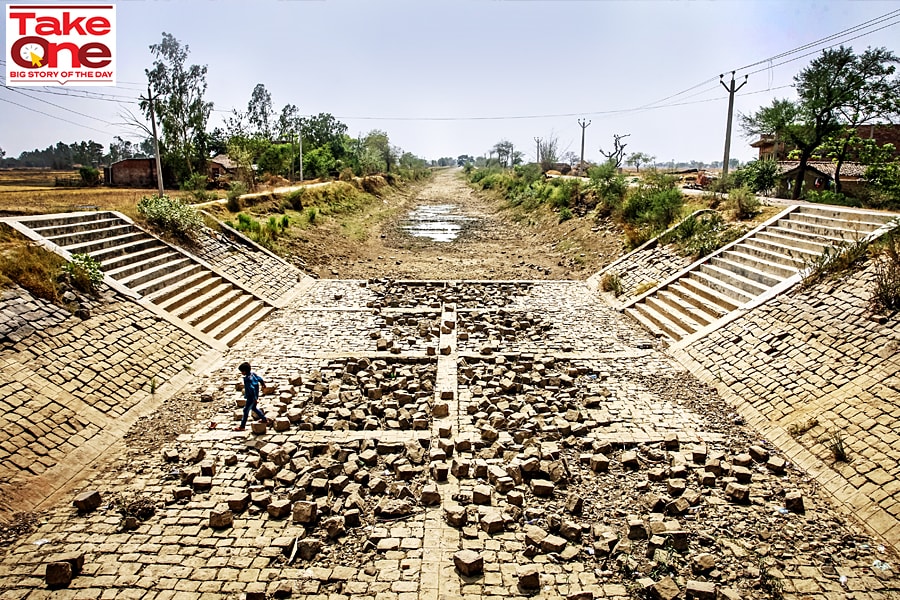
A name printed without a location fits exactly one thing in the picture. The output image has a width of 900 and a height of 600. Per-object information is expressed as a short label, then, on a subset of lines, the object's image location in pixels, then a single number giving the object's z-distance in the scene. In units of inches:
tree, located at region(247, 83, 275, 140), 2217.0
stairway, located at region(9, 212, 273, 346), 454.3
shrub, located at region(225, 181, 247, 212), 802.8
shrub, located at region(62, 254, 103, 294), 398.9
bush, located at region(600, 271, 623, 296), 629.6
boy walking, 315.6
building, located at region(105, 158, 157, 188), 1471.5
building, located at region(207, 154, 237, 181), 1614.2
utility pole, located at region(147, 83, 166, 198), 835.2
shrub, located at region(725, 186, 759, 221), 626.8
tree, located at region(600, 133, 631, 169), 1755.7
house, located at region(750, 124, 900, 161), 1378.0
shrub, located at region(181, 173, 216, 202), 890.3
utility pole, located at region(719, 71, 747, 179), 927.7
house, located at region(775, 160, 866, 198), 1122.0
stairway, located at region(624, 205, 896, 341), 462.0
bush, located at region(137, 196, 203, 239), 581.6
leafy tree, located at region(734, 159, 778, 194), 1056.8
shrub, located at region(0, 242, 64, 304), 357.7
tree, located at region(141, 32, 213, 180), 1595.7
